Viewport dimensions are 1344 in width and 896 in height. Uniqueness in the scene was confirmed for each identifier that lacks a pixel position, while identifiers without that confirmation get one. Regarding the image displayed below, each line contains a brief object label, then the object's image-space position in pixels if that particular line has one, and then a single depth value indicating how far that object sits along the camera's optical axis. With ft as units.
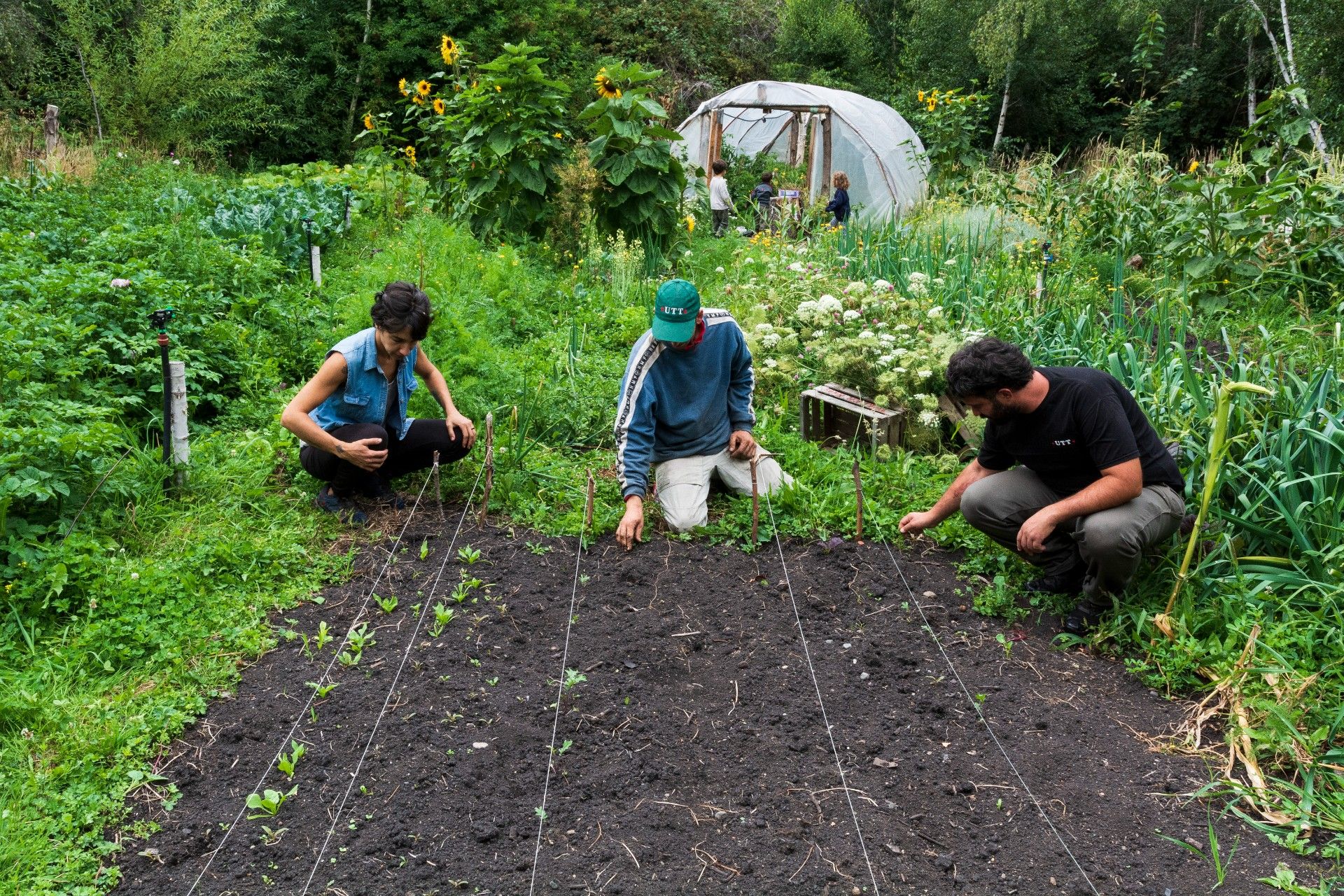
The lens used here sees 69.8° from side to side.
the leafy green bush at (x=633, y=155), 25.09
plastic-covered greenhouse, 48.49
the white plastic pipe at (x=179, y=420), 13.98
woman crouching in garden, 13.29
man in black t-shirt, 11.03
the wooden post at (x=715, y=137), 46.29
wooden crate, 16.44
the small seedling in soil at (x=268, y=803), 8.61
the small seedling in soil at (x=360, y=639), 11.09
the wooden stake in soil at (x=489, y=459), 13.74
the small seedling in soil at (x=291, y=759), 9.03
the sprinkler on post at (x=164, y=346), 13.61
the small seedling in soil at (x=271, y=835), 8.30
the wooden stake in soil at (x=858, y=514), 13.33
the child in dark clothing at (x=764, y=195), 40.39
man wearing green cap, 13.38
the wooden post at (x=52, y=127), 39.55
